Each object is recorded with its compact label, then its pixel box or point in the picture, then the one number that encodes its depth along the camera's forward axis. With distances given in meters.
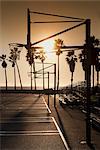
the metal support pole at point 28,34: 7.69
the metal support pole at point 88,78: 6.46
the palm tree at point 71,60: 31.70
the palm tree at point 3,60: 33.91
